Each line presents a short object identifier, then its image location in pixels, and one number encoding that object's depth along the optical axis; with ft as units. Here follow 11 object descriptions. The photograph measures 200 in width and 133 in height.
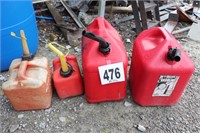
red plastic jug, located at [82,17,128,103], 4.25
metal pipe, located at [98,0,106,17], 7.09
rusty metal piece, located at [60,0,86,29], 7.86
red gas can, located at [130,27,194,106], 4.16
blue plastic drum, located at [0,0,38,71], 5.14
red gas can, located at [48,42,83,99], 4.74
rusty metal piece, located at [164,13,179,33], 8.41
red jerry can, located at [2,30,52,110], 4.29
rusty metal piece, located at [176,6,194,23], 8.82
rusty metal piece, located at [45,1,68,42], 7.56
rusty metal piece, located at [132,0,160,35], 7.43
